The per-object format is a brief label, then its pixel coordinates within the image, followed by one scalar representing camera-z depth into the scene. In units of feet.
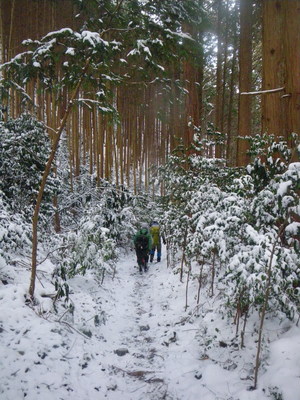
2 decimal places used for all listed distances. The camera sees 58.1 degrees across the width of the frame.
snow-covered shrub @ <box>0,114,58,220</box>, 17.89
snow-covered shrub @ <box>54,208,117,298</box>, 12.87
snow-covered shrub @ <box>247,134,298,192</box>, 8.75
